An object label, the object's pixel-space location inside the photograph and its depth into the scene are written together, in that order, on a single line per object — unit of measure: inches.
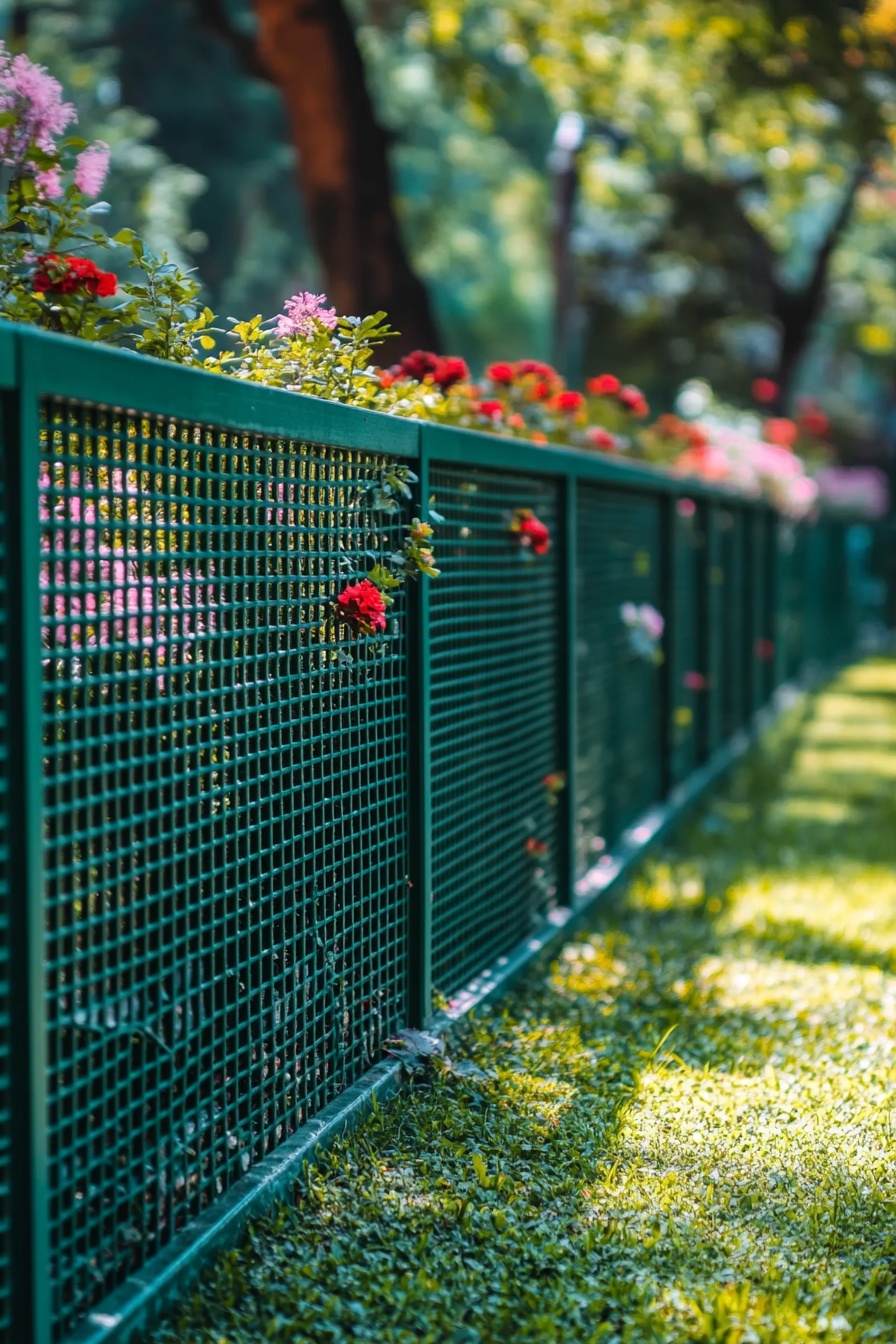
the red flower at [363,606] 156.9
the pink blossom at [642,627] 307.7
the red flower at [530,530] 224.8
